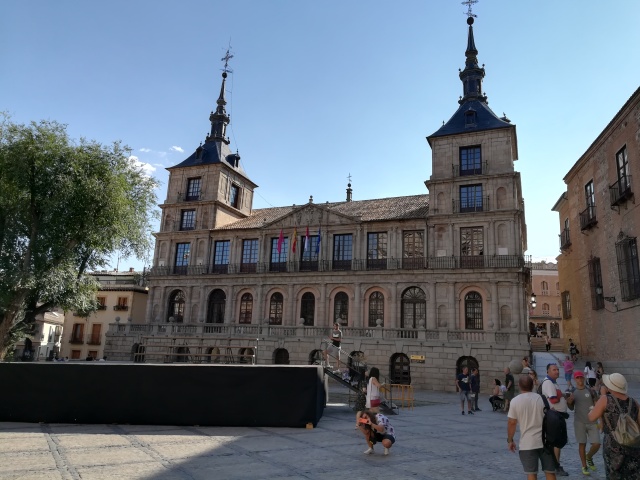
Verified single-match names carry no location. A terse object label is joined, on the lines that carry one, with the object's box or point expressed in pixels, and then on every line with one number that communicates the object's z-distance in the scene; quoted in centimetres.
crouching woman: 928
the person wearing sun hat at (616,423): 580
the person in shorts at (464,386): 1684
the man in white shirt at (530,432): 643
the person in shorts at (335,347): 1955
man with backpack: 822
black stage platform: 1254
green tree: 2100
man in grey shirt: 825
